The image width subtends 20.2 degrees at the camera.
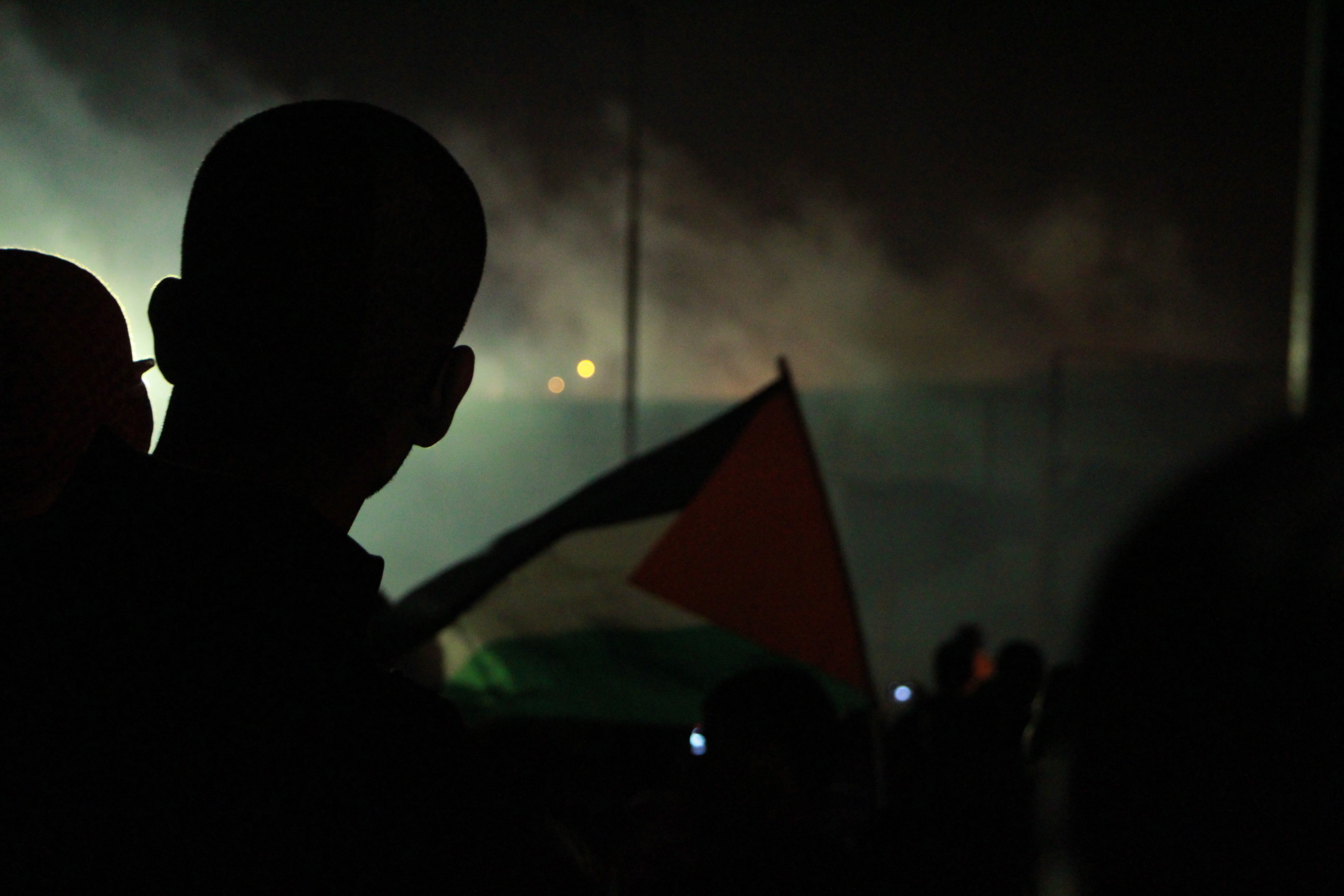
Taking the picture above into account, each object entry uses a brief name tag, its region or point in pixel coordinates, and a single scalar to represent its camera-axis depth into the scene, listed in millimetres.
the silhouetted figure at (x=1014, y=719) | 5968
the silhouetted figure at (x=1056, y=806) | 1820
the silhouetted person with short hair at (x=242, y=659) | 2435
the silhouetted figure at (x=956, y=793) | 5901
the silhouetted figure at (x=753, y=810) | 5719
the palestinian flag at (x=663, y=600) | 6790
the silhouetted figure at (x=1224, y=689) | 1576
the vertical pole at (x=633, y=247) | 13740
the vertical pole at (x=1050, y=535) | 21135
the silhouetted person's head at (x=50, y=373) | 3797
